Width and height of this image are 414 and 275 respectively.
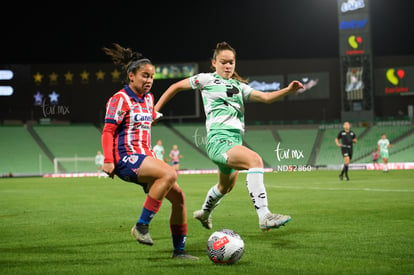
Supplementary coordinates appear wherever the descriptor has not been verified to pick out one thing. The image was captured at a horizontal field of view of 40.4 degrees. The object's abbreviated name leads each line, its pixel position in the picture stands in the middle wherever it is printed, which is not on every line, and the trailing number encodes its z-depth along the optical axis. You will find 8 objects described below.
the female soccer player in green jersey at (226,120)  6.80
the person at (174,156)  36.22
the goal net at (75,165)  42.53
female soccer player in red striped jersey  6.09
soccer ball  5.88
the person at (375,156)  40.45
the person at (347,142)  24.12
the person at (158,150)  32.22
